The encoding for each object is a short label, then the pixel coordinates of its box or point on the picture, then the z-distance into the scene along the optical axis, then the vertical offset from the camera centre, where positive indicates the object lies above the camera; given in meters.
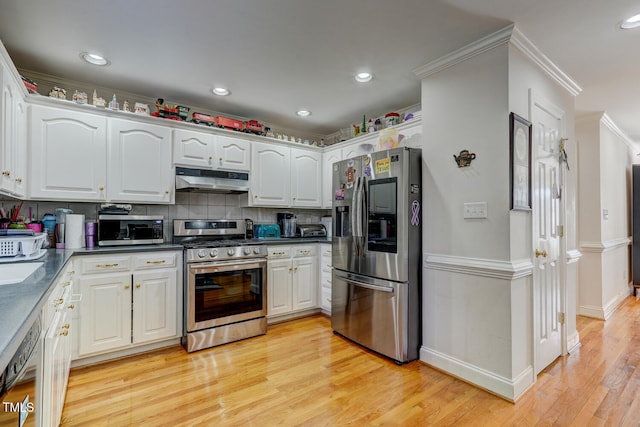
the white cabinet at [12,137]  1.95 +0.55
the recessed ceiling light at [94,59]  2.44 +1.25
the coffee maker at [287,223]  4.10 -0.09
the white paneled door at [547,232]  2.38 -0.13
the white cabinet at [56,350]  1.31 -0.65
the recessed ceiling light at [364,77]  2.77 +1.24
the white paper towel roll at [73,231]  2.63 -0.12
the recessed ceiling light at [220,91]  3.09 +1.25
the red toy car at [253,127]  3.71 +1.05
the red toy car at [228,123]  3.47 +1.04
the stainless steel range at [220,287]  2.87 -0.69
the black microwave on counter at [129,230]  2.78 -0.12
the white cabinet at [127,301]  2.49 -0.71
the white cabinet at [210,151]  3.21 +0.70
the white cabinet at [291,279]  3.47 -0.72
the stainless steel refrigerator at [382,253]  2.57 -0.32
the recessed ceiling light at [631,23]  1.94 +1.21
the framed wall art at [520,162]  2.12 +0.38
